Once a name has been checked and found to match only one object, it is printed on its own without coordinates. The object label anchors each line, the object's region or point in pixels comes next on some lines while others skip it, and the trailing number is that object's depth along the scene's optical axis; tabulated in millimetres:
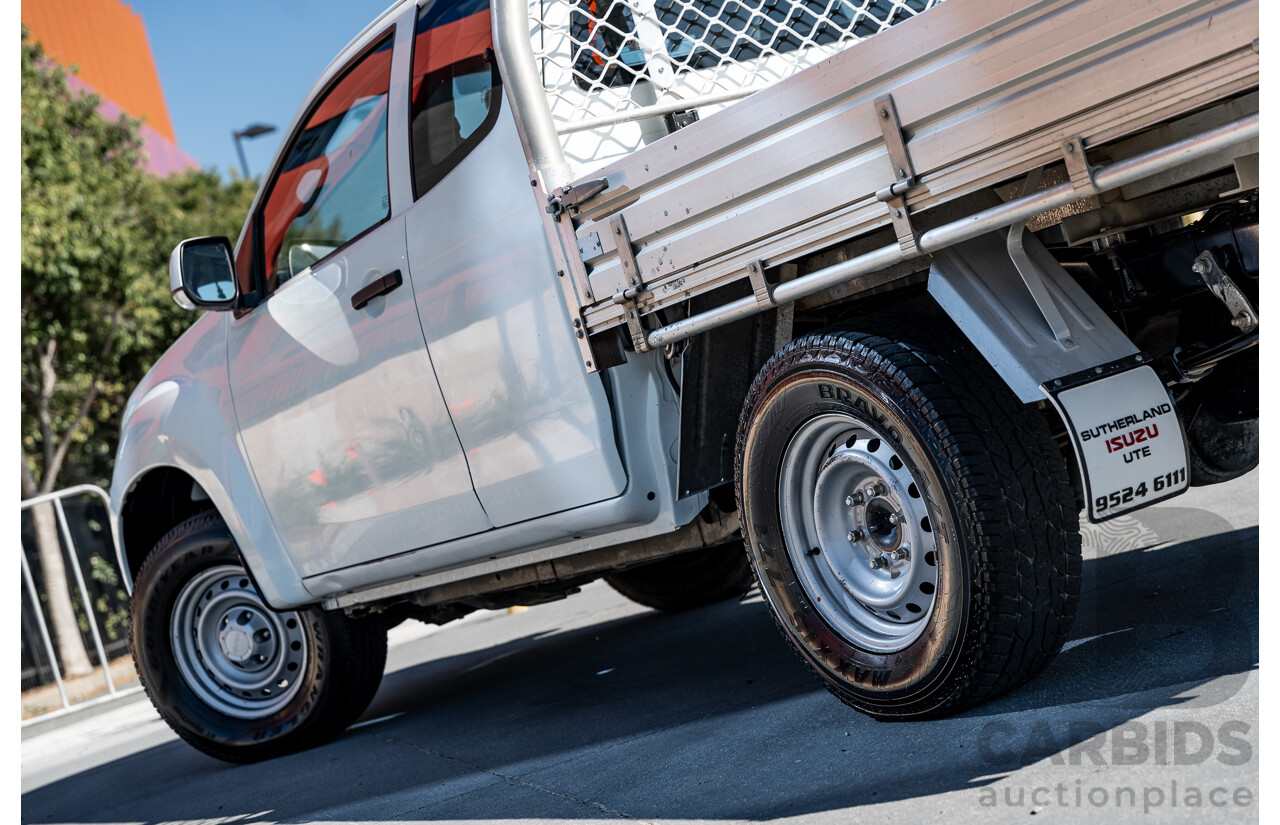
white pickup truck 2434
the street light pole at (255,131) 23297
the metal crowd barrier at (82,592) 8539
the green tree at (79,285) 12852
